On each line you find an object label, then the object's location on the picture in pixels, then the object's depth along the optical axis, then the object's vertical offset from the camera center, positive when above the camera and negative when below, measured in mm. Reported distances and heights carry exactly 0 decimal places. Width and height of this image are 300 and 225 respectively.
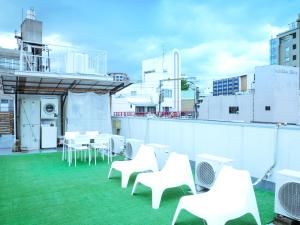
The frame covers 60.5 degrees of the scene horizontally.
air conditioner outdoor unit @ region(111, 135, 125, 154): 8172 -1073
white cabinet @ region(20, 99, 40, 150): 9359 -491
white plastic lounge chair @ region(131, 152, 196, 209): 4030 -1097
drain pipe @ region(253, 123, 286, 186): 4461 -960
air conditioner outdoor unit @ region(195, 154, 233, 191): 4129 -973
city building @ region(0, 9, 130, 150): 9078 +587
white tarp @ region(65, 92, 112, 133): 9219 -82
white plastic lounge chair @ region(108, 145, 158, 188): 4891 -1094
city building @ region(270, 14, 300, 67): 40281 +10708
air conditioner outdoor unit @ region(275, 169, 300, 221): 2996 -998
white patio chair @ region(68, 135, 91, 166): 7086 -891
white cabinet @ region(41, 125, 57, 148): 9617 -966
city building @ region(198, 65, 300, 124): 14508 +828
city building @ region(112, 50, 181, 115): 30009 +2774
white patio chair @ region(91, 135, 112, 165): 7320 -919
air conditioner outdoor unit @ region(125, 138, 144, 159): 7012 -1013
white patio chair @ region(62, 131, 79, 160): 7344 -774
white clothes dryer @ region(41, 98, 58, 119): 9641 +101
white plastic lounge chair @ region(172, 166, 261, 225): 2836 -1102
